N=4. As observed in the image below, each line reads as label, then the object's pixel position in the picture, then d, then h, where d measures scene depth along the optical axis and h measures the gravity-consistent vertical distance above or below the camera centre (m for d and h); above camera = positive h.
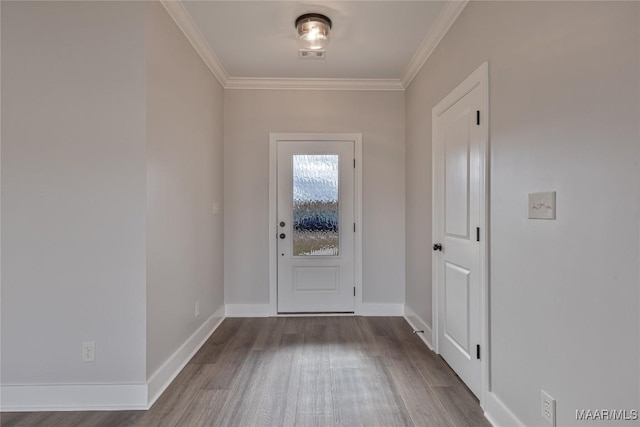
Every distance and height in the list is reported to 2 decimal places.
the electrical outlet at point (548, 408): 1.40 -0.85
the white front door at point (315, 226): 3.72 -0.15
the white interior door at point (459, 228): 2.05 -0.11
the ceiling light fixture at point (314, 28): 2.44 +1.40
